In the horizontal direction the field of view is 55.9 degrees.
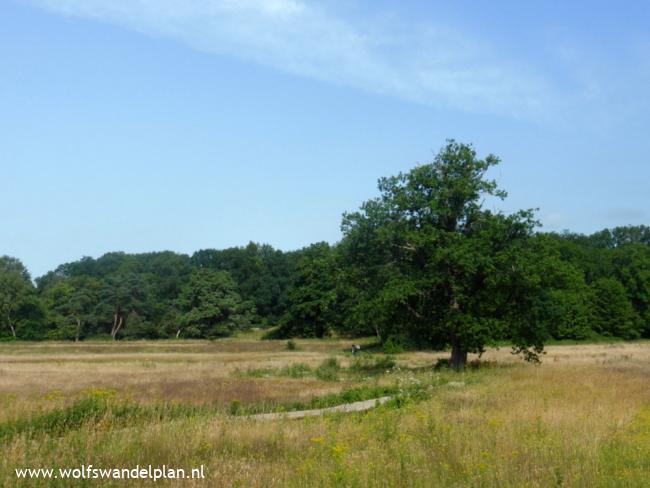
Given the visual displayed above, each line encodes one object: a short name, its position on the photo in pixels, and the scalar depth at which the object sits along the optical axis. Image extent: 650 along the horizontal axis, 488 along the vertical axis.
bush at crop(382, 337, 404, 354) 55.14
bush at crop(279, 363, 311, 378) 34.12
